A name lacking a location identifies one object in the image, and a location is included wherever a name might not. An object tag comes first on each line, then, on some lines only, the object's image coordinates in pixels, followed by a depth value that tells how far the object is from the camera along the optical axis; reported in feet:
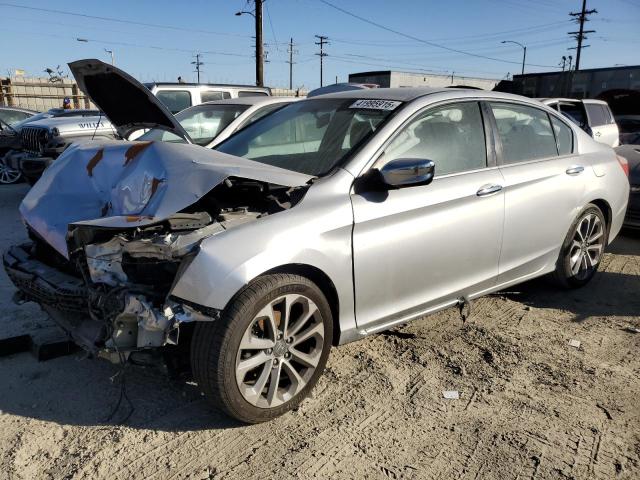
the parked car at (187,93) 30.19
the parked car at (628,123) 44.47
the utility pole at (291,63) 253.30
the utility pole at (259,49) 81.51
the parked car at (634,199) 21.30
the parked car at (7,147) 35.27
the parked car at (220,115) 24.22
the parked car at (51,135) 30.00
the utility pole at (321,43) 244.65
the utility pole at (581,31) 161.07
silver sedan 8.53
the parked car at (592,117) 34.12
